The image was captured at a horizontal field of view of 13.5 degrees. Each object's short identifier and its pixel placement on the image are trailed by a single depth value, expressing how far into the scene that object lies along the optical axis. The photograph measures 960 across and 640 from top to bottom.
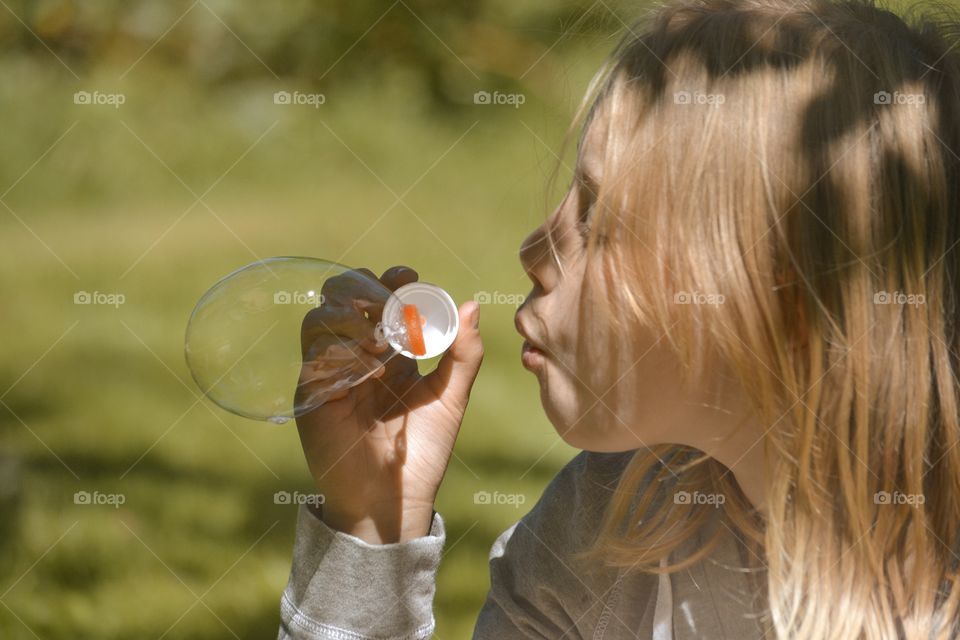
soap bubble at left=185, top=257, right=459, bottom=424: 1.54
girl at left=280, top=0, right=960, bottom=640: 1.50
